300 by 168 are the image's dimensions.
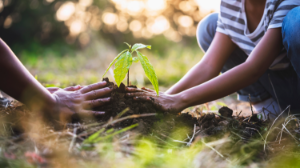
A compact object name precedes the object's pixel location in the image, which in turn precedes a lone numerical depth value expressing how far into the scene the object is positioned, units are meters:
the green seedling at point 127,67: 1.28
